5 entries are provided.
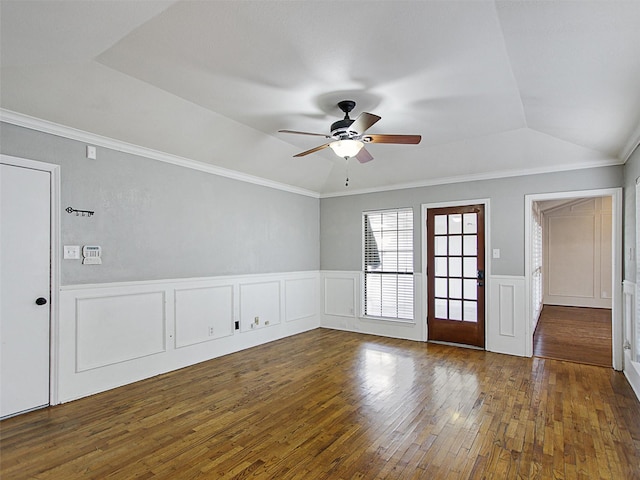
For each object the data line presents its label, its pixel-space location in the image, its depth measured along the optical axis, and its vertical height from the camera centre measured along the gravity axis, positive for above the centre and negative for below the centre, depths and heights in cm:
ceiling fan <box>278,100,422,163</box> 307 +92
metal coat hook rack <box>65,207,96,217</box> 339 +26
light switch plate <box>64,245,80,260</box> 337 -12
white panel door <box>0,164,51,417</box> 300 -43
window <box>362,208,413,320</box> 579 -38
